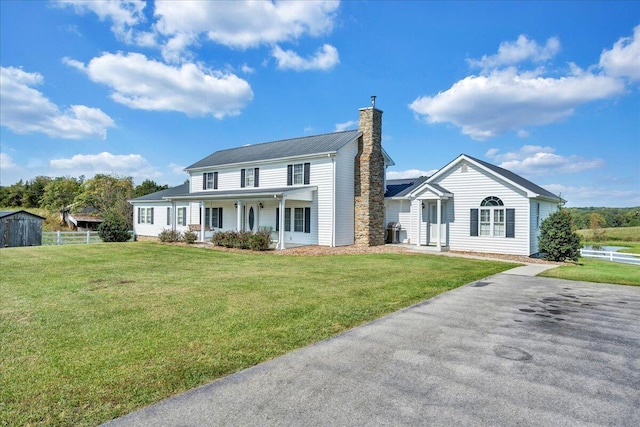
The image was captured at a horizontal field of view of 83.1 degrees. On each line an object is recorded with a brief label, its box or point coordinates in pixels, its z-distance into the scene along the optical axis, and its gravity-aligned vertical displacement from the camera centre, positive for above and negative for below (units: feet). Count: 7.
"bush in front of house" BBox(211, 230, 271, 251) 62.34 -3.18
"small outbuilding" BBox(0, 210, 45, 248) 79.10 -1.85
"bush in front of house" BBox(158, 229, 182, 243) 78.28 -3.18
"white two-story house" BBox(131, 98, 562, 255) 59.82 +4.37
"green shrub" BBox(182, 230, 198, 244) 74.90 -3.17
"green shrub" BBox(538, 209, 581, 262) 51.42 -2.30
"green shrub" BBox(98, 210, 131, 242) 84.99 -1.61
